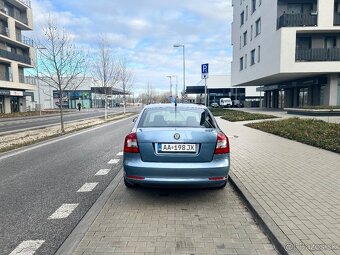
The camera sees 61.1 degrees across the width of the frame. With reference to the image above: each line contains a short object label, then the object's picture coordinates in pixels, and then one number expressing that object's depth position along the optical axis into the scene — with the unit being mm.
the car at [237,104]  57616
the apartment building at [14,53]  38906
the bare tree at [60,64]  15047
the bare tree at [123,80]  37031
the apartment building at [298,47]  24391
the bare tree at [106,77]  28391
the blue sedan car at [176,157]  4203
